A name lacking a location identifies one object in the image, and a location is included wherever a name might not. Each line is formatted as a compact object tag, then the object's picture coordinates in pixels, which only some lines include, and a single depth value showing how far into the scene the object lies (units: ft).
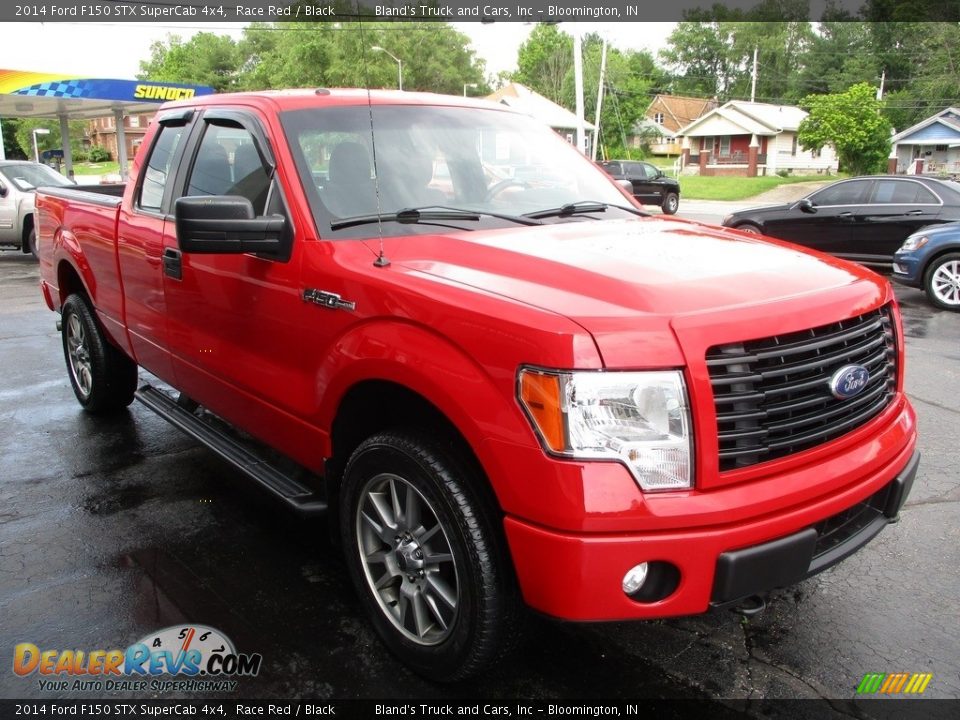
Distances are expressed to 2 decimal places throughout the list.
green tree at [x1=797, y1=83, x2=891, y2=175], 148.87
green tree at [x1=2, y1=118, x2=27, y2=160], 263.47
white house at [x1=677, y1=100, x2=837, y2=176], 199.31
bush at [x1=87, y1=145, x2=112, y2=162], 212.64
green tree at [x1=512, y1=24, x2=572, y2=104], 270.87
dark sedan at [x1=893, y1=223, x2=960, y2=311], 31.60
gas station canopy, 72.28
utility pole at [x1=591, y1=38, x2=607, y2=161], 118.99
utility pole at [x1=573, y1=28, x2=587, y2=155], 80.66
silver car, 48.65
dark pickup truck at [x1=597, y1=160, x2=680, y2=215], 90.38
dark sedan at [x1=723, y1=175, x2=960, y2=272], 36.60
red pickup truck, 6.96
